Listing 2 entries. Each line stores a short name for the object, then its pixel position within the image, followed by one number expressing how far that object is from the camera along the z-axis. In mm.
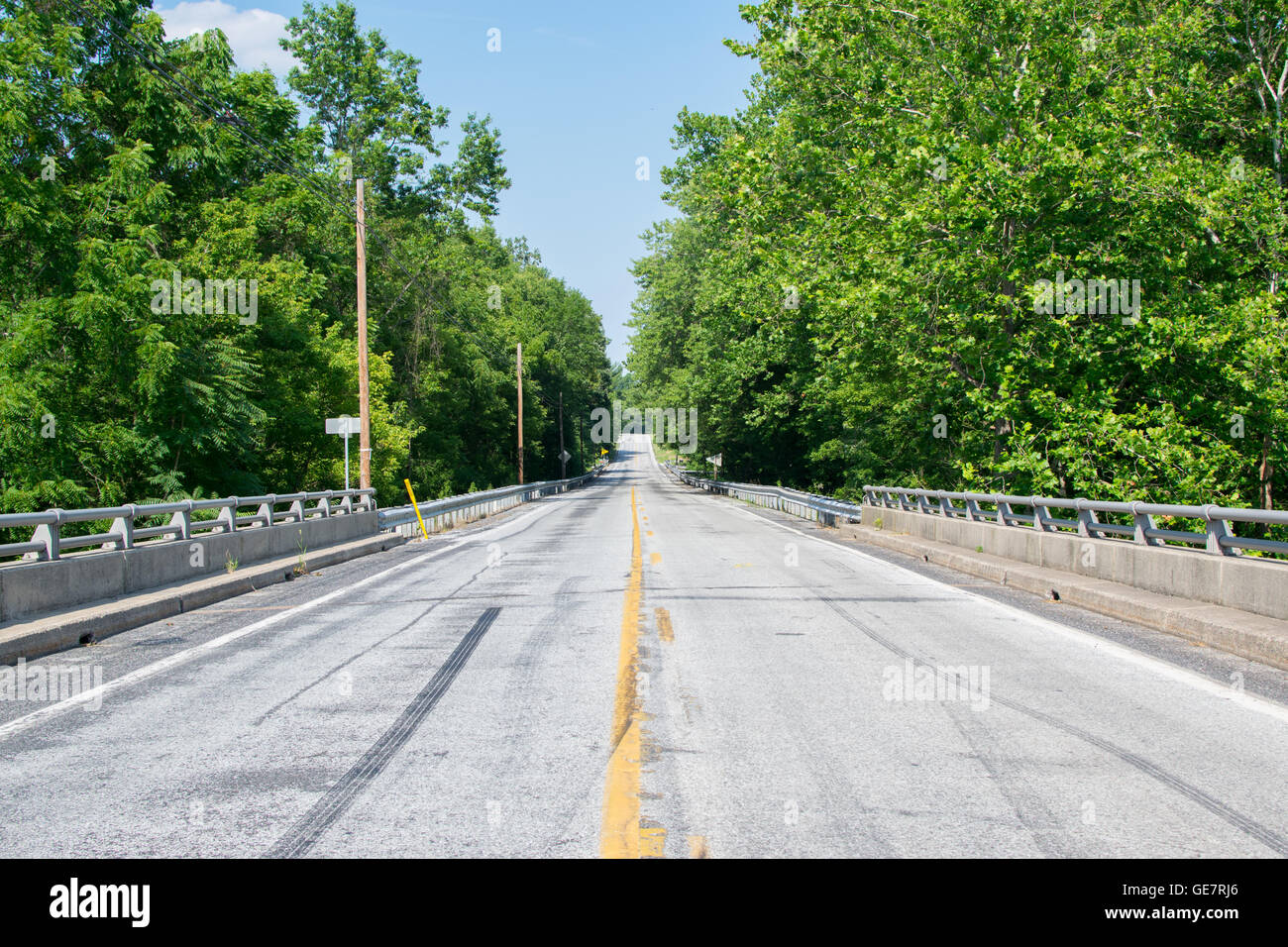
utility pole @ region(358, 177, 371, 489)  24188
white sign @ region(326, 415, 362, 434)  21406
